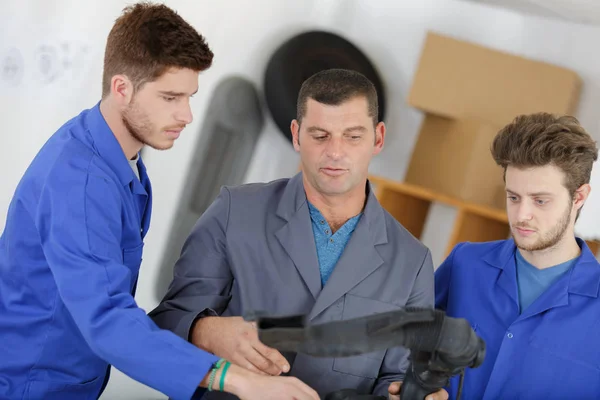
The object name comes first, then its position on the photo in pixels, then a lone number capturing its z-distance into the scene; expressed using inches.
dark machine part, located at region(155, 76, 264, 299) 151.5
